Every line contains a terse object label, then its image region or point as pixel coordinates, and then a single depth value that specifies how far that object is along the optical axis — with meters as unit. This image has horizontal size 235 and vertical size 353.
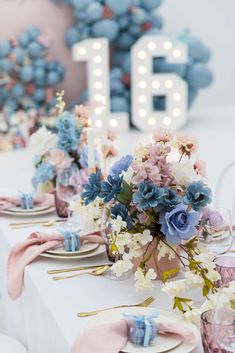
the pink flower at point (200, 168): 1.88
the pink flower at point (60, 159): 2.49
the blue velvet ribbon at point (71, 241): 2.05
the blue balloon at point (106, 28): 7.09
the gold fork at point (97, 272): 1.88
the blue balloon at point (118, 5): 7.00
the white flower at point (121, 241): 1.74
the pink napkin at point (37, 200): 2.59
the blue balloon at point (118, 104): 7.21
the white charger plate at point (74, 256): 1.99
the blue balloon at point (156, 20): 7.50
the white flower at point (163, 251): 1.77
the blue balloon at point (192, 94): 7.53
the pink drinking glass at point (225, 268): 1.65
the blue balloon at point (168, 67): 7.23
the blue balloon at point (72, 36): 7.29
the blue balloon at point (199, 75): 7.36
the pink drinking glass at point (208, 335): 1.30
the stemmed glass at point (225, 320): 1.23
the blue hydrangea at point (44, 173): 2.56
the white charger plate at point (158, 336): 1.41
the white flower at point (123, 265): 1.71
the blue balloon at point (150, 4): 7.29
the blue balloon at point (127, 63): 7.30
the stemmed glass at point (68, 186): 2.38
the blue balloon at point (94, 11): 7.00
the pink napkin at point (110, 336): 1.39
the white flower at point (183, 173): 1.77
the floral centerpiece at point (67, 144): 2.48
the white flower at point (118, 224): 1.73
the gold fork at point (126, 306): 1.61
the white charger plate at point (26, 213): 2.50
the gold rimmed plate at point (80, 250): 2.01
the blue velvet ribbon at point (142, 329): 1.44
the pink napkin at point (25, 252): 1.94
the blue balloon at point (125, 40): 7.42
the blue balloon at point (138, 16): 7.17
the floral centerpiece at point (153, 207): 1.72
